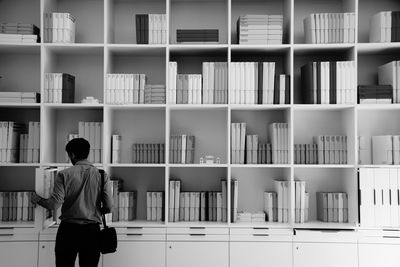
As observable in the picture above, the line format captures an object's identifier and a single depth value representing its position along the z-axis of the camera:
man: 3.96
